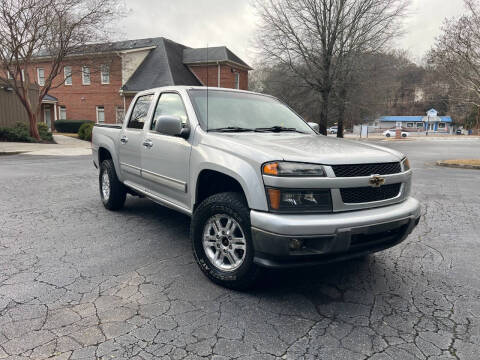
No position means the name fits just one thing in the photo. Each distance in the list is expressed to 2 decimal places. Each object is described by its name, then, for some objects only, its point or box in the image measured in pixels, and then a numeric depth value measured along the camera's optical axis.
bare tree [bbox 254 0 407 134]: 26.68
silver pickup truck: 2.83
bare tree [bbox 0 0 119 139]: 18.12
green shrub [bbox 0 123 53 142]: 21.38
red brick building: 30.06
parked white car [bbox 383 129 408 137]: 52.27
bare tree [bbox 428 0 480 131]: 13.13
